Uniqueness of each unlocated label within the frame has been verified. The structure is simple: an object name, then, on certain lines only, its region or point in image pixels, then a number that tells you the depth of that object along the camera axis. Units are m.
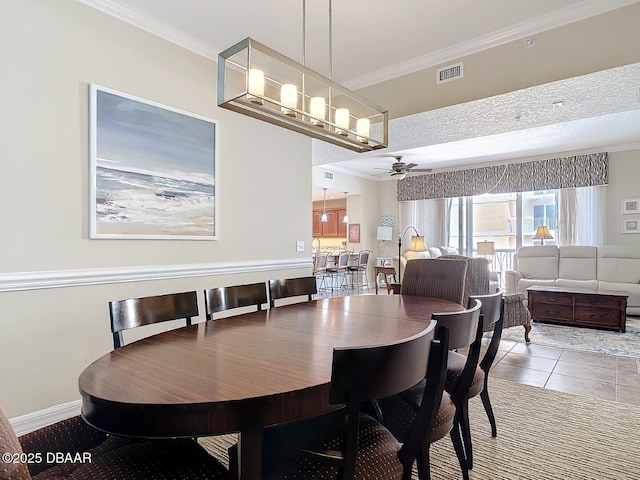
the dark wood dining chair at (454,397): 1.46
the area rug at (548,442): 1.90
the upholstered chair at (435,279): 2.88
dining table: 0.95
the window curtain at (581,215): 6.79
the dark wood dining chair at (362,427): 1.00
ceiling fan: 6.76
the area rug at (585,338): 4.11
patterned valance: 6.78
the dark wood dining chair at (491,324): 1.82
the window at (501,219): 7.63
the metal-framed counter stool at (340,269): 8.04
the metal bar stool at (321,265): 7.54
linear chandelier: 1.89
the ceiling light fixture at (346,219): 9.57
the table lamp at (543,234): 6.98
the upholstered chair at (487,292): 4.30
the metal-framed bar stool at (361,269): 8.48
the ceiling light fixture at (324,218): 10.16
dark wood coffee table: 4.82
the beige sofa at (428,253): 7.77
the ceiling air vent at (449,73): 3.25
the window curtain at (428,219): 8.82
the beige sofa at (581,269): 5.88
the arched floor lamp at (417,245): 7.34
